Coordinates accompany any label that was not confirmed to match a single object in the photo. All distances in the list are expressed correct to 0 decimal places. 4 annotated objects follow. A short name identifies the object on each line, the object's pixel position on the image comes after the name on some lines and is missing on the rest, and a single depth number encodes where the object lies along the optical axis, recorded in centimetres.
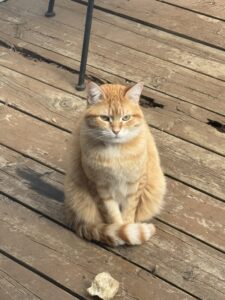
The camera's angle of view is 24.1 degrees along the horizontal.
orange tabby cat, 179
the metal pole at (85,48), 255
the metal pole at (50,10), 319
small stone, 178
